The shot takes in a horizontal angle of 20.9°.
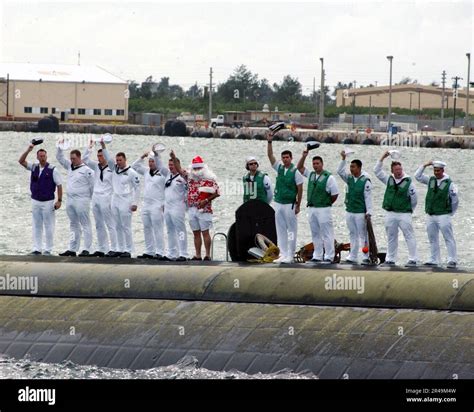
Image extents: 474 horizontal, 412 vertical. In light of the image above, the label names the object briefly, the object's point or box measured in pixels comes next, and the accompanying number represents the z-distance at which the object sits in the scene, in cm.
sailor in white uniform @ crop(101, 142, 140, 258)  2434
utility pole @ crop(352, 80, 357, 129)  16238
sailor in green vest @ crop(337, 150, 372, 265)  2288
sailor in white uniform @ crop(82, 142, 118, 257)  2467
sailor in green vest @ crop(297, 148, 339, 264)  2284
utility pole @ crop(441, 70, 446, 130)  15927
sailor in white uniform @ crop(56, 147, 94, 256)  2488
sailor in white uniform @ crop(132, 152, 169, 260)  2417
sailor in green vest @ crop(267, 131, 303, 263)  2314
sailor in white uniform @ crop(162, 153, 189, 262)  2406
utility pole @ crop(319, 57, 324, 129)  13900
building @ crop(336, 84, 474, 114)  19350
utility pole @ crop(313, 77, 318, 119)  18040
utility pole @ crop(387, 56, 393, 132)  12638
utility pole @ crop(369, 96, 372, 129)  16518
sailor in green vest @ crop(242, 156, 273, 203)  2356
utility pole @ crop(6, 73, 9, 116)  14588
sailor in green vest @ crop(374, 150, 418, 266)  2262
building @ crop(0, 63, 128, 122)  14562
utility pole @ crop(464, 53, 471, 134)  12488
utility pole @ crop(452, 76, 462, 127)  14448
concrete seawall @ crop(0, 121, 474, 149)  12400
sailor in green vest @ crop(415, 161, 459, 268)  2250
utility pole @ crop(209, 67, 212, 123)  16025
